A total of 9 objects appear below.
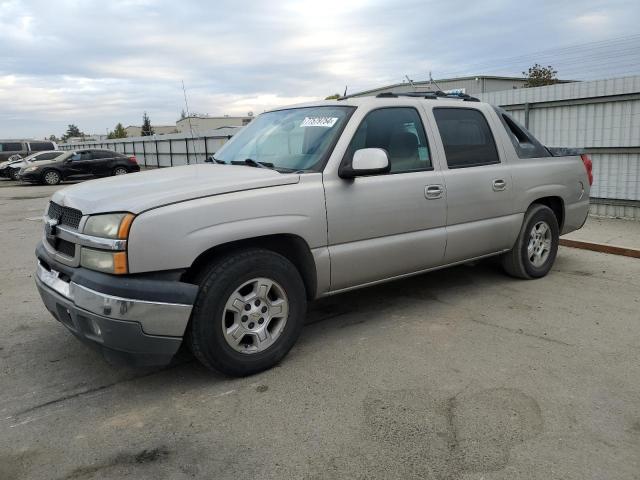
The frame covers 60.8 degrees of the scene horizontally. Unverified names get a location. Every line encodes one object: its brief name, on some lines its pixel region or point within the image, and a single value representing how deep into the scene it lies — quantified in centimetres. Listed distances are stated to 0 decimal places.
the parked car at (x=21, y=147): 2966
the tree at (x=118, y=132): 8830
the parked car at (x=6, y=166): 2682
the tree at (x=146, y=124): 7603
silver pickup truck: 312
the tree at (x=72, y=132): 12326
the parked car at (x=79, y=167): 2262
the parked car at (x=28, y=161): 2465
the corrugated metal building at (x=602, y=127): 876
